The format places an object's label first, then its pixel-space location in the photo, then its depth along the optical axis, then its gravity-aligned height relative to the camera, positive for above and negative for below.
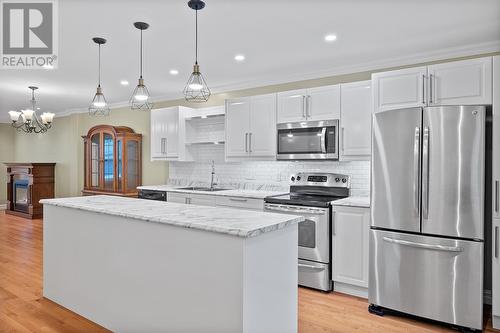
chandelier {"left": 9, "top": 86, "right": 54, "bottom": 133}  5.66 +0.77
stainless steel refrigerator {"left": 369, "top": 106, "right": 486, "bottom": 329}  2.82 -0.41
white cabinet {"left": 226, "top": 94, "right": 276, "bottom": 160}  4.55 +0.49
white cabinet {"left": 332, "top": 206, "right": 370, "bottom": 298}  3.52 -0.87
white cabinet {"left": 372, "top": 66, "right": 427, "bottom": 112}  3.20 +0.71
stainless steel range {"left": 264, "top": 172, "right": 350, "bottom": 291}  3.74 -0.76
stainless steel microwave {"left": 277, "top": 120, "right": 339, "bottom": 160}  4.08 +0.28
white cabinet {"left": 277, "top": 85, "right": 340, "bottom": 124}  4.08 +0.72
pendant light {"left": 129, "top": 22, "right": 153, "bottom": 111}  3.01 +0.61
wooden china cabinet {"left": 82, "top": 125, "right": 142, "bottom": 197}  6.57 +0.04
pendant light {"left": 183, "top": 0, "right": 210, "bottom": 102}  2.67 +0.68
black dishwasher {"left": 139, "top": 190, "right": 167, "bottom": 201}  5.24 -0.48
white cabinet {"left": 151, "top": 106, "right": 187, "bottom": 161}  5.51 +0.48
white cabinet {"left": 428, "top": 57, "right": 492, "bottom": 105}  2.91 +0.70
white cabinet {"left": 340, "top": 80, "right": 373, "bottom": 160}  3.85 +0.49
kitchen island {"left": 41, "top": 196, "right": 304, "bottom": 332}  2.01 -0.69
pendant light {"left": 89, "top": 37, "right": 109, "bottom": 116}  3.31 +0.57
